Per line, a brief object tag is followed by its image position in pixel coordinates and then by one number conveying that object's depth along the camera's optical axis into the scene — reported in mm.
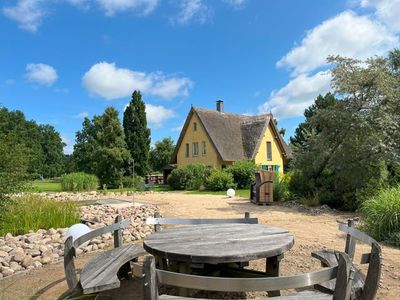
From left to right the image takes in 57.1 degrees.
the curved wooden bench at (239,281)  2229
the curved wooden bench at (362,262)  2734
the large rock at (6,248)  6423
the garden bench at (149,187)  26000
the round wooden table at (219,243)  3344
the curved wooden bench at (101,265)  3340
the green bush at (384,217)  7297
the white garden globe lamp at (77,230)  6076
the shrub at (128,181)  29844
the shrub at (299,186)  14312
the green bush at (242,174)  25000
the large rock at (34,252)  6262
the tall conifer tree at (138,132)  37844
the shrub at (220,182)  23484
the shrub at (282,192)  15648
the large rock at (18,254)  5949
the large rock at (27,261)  5836
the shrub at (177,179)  26844
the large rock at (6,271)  5457
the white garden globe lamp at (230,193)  17923
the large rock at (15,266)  5672
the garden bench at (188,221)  5148
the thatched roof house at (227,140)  30984
